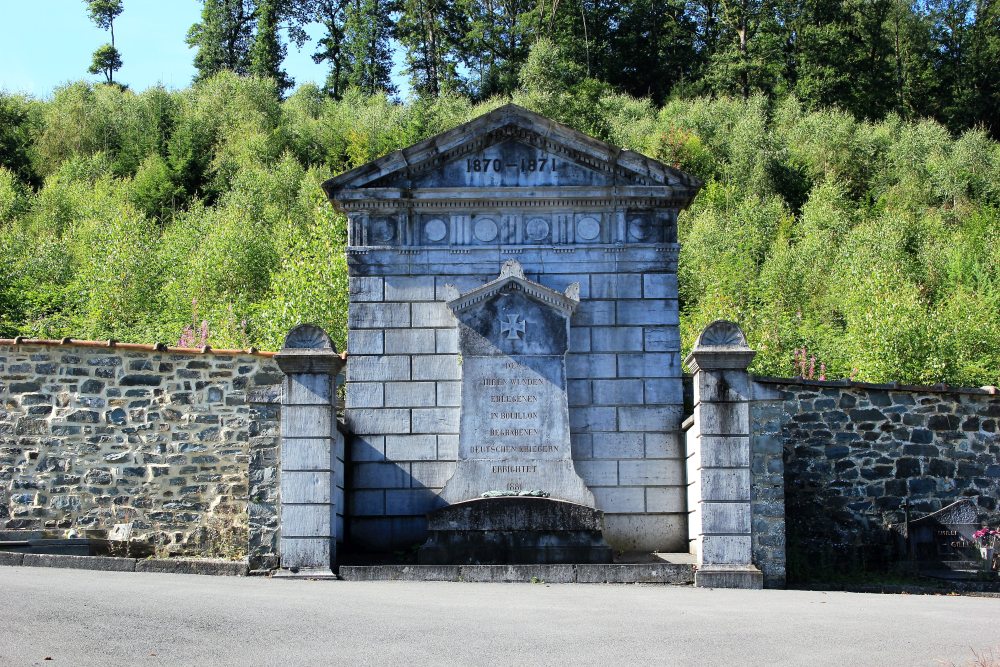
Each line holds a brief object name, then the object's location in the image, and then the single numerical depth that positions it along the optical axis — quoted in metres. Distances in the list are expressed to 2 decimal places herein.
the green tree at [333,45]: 52.88
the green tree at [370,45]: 51.94
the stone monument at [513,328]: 12.84
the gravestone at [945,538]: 14.14
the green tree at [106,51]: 56.31
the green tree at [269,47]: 52.75
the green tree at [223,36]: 54.34
